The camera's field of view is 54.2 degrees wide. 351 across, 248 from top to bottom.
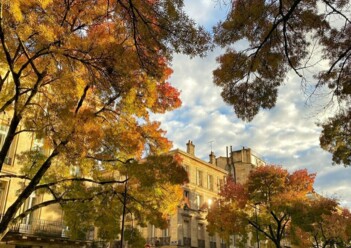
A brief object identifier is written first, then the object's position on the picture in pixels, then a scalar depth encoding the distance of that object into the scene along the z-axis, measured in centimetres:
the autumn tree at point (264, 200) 2547
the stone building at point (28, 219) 1827
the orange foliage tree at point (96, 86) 694
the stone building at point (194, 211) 3222
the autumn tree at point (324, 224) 2514
